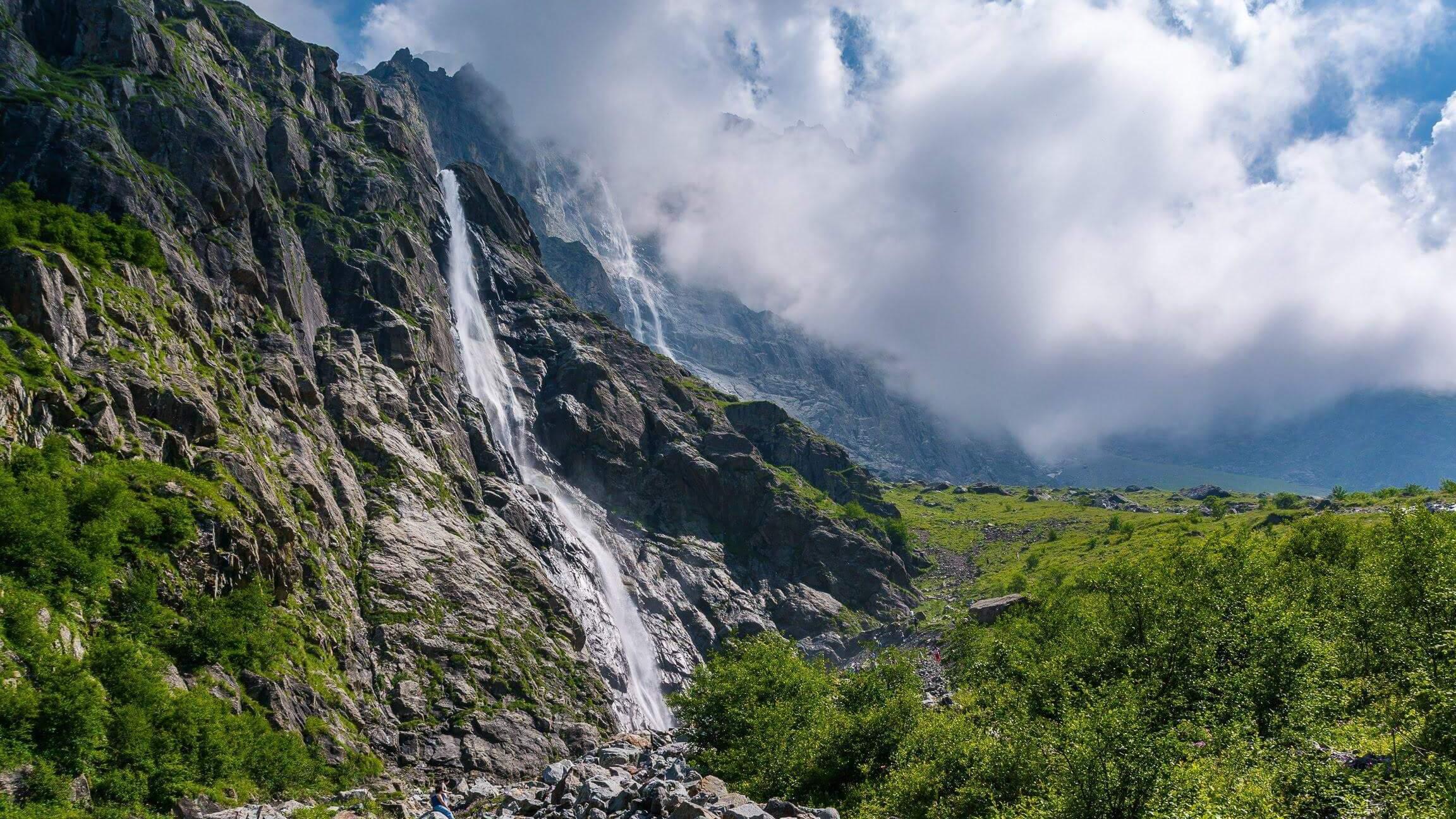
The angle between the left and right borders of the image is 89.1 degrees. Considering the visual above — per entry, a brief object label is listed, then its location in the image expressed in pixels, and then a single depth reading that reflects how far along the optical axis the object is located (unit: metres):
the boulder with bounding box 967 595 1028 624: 99.69
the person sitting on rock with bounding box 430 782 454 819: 34.06
